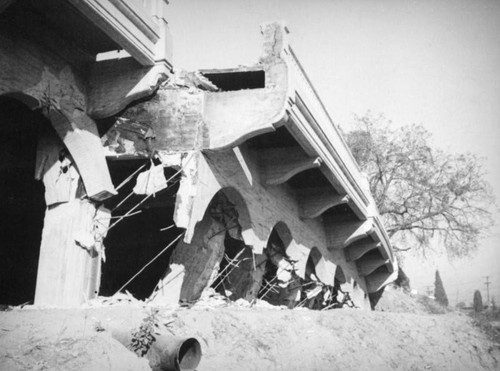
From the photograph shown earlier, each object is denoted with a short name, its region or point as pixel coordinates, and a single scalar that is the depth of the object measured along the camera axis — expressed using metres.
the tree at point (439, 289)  64.44
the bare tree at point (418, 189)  29.03
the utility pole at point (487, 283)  65.09
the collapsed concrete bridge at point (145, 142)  6.75
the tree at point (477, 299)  64.36
